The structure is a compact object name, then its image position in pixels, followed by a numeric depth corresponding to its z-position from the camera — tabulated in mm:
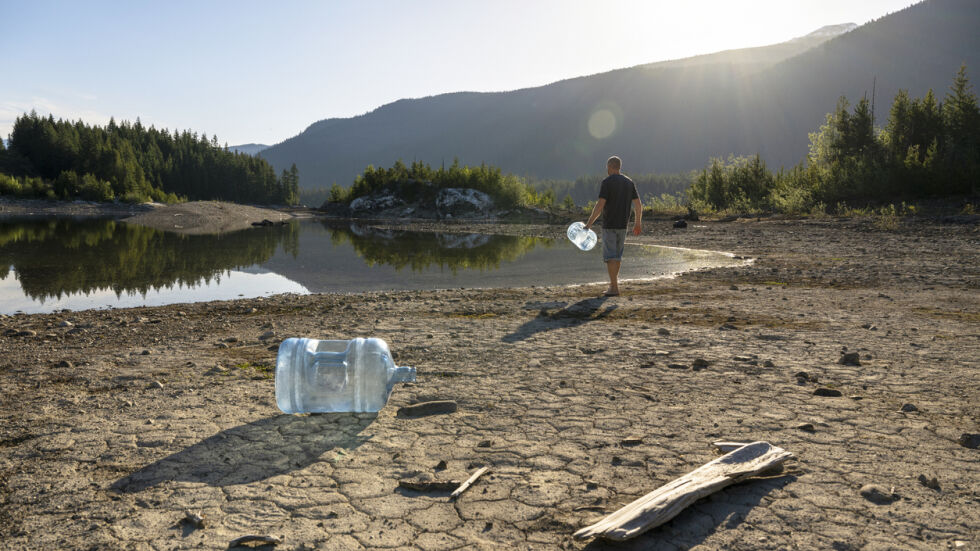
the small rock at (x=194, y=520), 2617
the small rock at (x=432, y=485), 3008
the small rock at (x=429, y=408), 4156
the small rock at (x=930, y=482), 2896
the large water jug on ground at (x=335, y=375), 3973
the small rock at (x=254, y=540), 2467
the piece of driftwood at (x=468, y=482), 2912
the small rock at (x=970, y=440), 3388
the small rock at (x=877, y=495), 2777
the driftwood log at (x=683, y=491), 2455
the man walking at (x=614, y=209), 9500
